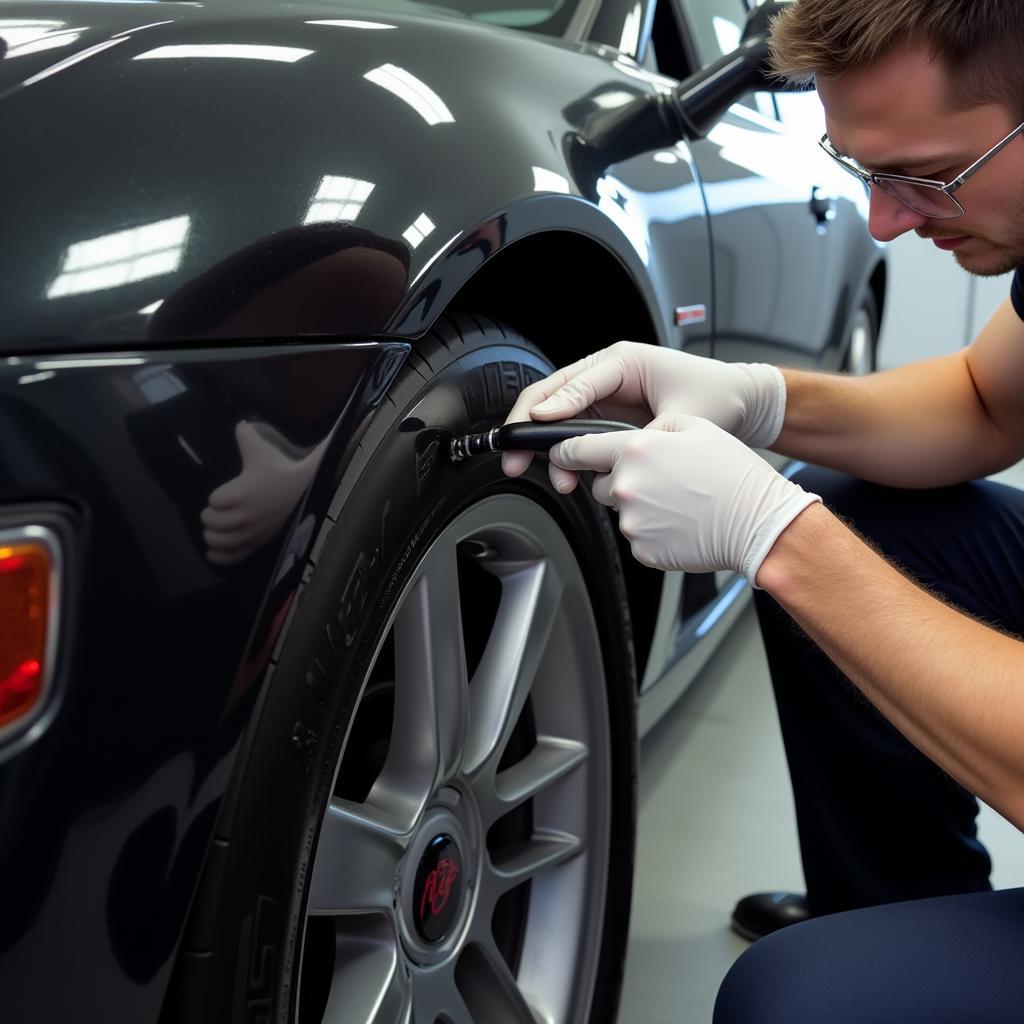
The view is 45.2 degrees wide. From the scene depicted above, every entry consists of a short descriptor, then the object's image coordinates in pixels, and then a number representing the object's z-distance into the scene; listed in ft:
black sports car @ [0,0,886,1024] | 2.22
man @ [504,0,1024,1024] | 3.23
